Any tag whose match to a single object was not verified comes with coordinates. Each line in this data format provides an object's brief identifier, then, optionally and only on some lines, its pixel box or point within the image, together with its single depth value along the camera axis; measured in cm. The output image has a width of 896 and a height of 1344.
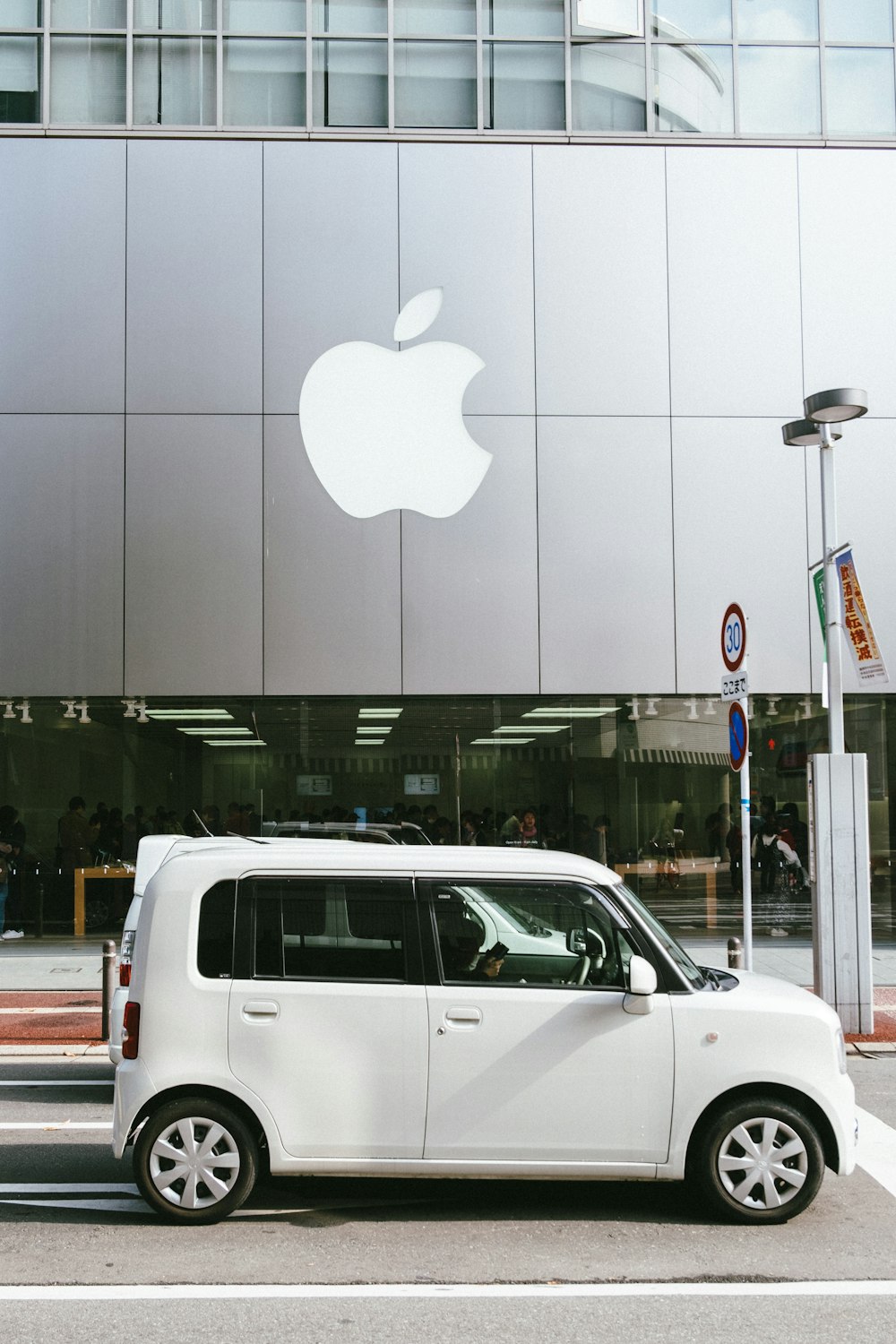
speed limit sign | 1075
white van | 556
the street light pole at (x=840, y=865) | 1076
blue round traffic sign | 1061
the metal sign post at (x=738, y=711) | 1042
